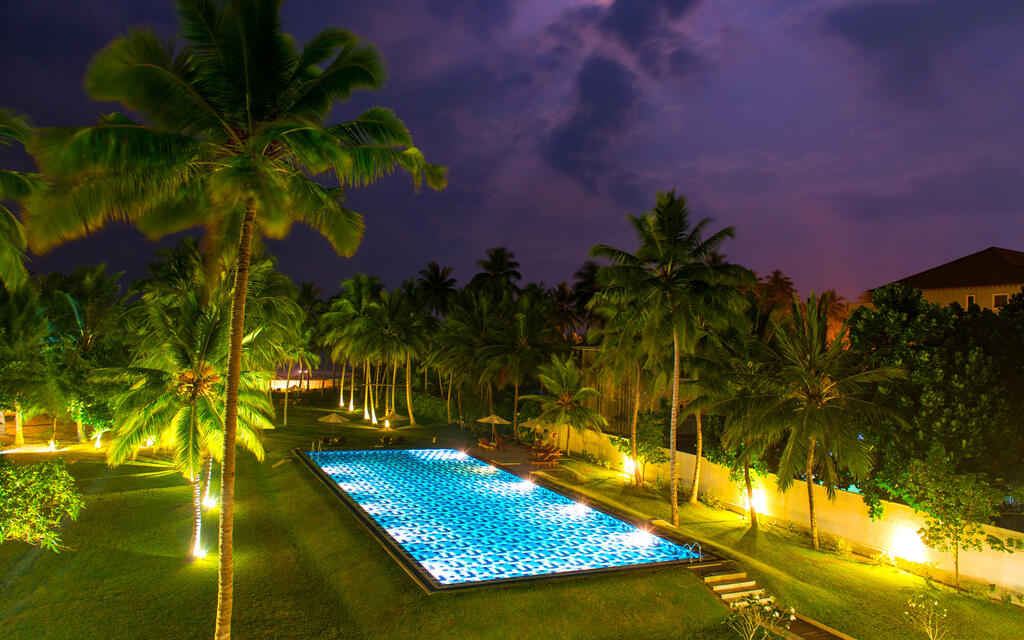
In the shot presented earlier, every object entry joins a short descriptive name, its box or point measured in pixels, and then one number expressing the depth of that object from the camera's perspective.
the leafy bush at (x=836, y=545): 16.94
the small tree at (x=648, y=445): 23.56
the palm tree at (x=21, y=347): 21.64
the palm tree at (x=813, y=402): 16.28
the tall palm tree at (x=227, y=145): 7.90
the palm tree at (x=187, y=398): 13.28
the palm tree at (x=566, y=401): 26.92
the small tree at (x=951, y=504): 13.78
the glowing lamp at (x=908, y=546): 15.48
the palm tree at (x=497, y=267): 52.16
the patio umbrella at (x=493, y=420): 31.26
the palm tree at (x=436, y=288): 54.84
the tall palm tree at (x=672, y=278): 17.83
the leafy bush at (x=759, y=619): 11.27
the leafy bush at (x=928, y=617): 11.89
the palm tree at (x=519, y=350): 33.50
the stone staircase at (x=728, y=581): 13.28
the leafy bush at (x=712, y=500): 21.52
